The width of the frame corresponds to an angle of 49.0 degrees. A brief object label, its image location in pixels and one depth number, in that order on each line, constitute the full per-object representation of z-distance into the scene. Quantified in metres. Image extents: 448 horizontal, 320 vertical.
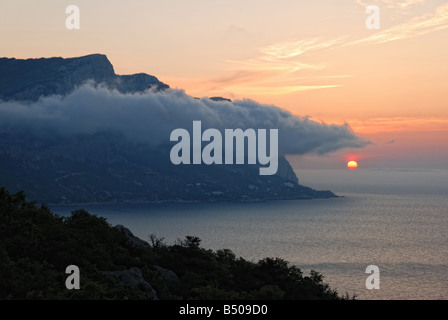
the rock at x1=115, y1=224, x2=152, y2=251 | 67.38
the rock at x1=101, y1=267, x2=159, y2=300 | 47.94
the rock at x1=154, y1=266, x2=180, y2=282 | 57.99
